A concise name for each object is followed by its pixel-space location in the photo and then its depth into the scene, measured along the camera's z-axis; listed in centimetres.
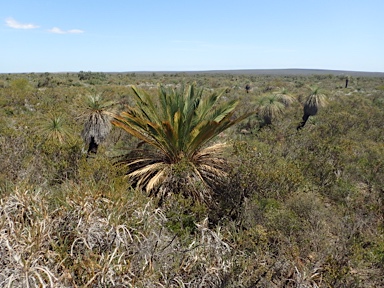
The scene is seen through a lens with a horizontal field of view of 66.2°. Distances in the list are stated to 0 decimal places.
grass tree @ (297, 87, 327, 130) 1856
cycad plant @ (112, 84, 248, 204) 659
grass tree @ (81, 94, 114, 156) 1005
